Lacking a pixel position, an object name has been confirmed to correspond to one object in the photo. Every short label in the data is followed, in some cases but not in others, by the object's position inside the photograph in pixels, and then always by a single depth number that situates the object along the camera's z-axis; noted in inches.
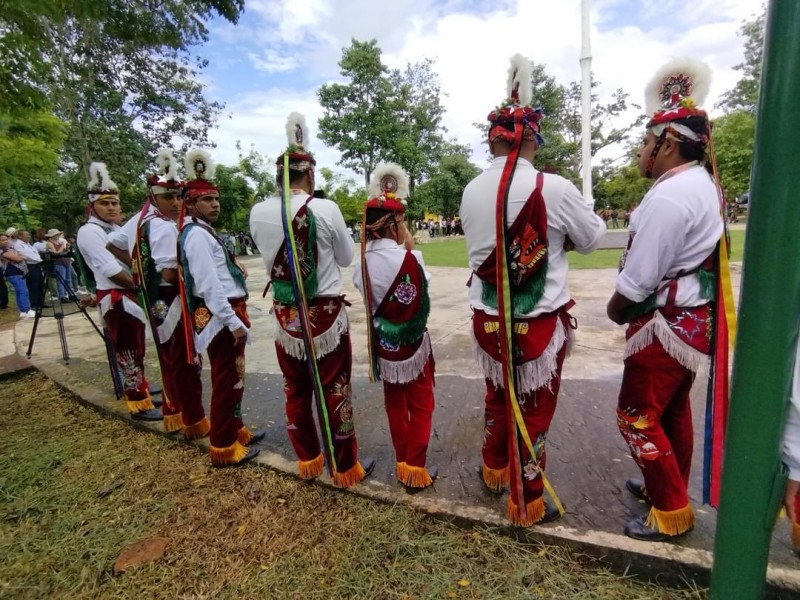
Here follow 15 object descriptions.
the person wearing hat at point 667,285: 71.4
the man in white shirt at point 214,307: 105.4
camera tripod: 161.8
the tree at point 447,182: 1190.9
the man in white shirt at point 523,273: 76.6
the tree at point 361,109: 996.6
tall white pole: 542.3
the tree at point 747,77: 1002.7
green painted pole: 28.4
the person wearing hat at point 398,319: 96.0
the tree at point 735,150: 883.4
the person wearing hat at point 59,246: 400.1
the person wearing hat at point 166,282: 121.0
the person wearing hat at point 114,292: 136.6
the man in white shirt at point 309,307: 94.3
